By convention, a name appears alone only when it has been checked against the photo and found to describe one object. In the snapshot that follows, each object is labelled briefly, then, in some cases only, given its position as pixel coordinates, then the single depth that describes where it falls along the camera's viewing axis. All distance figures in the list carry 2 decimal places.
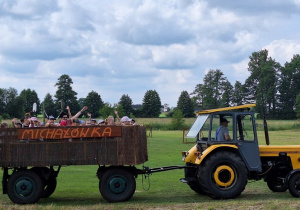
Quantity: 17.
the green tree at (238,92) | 118.44
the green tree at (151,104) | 127.62
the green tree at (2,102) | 105.26
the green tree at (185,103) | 131.38
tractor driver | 14.66
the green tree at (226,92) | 116.19
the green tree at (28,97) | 102.69
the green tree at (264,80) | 117.19
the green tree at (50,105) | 66.56
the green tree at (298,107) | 102.00
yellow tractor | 14.22
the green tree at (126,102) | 120.21
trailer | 14.01
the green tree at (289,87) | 117.62
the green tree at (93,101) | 99.72
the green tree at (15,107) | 99.69
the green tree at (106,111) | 74.32
